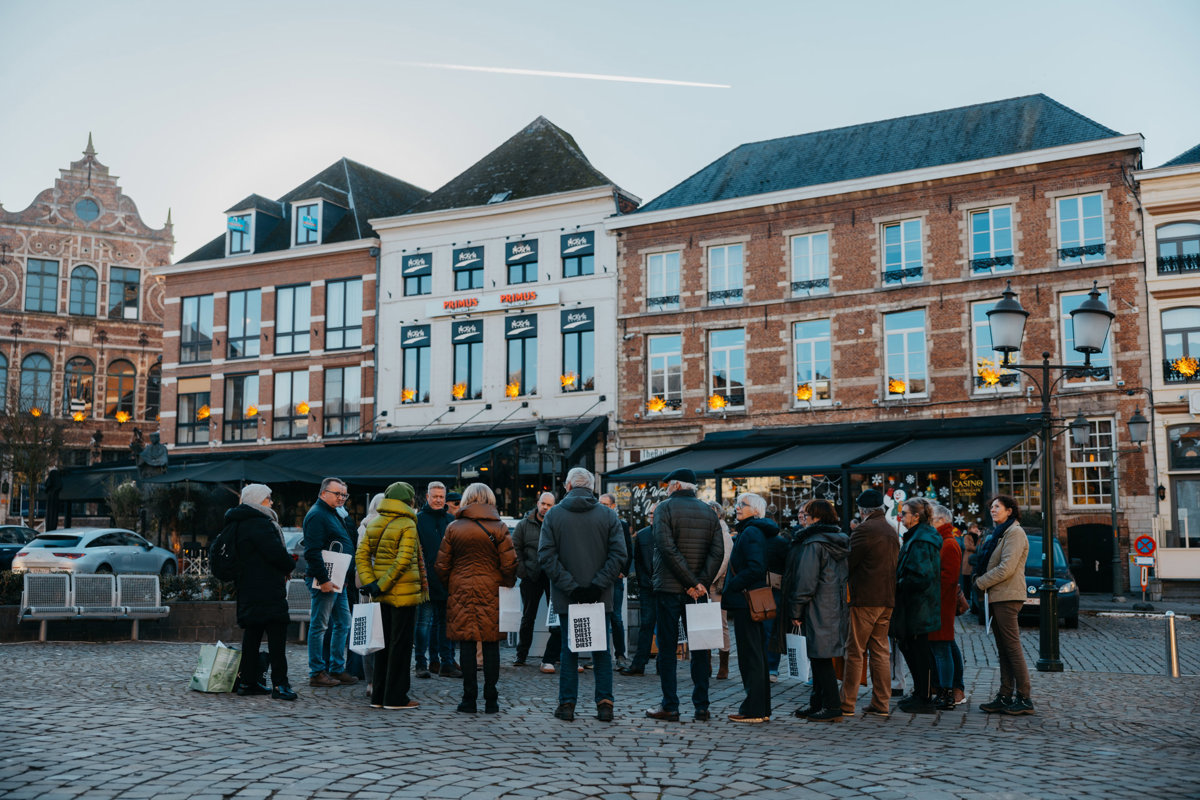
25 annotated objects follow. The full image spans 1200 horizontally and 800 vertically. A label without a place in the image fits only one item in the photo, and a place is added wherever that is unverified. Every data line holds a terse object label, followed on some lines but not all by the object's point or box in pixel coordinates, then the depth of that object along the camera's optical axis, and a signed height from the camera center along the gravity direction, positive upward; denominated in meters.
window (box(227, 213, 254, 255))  35.09 +8.71
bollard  10.92 -1.38
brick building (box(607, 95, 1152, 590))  23.48 +4.60
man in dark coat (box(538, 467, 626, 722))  7.96 -0.30
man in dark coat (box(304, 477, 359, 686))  9.24 -0.65
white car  19.59 -0.60
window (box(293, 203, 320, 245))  33.97 +8.78
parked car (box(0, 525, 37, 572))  24.83 -0.45
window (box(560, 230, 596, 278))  29.38 +6.73
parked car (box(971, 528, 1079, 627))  15.75 -1.09
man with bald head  10.46 -0.60
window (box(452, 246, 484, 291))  30.86 +6.71
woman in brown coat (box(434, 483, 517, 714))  8.09 -0.44
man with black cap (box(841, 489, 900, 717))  8.29 -0.60
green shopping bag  8.92 -1.17
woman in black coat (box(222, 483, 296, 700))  8.70 -0.50
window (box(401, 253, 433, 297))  31.59 +6.72
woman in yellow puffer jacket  8.40 -0.47
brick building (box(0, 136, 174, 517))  41.72 +7.76
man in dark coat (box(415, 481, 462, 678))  10.27 -0.64
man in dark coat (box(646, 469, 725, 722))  8.01 -0.36
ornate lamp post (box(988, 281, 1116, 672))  10.78 +1.68
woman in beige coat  8.45 -0.71
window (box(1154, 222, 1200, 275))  23.28 +5.40
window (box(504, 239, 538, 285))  30.08 +6.73
